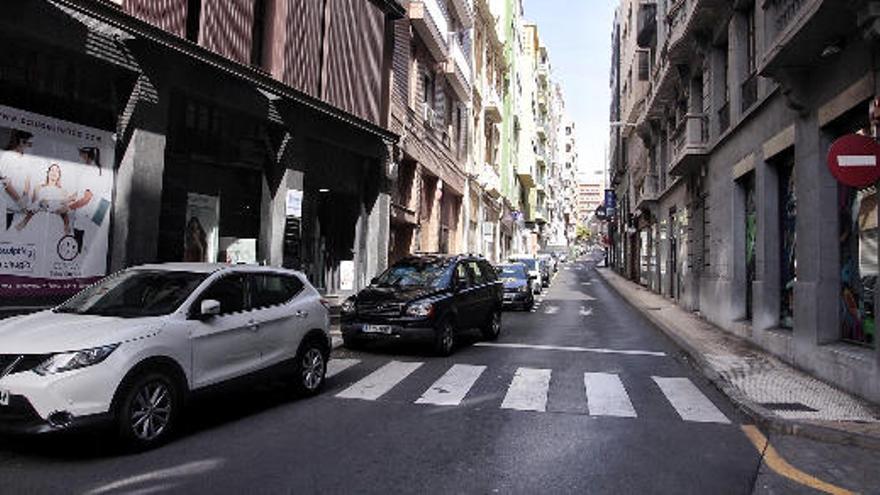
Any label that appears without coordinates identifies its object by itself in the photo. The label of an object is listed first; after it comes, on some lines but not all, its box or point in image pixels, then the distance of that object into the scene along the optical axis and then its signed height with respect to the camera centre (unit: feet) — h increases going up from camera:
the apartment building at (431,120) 71.92 +17.74
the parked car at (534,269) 98.12 +0.28
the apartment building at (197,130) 32.55 +7.94
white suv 17.49 -2.48
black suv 38.11 -2.07
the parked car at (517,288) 74.08 -1.87
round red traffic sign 26.43 +4.56
